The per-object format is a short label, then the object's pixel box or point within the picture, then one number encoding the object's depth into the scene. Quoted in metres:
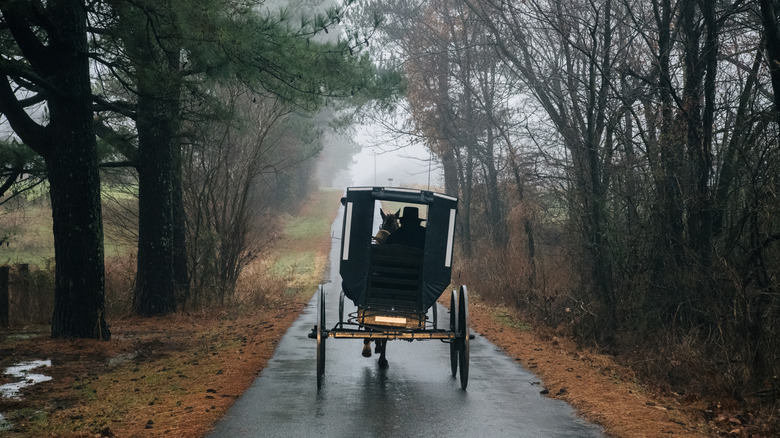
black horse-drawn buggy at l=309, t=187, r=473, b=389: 10.27
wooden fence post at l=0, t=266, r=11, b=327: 15.87
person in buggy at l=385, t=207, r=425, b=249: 11.16
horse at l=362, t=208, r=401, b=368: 11.13
